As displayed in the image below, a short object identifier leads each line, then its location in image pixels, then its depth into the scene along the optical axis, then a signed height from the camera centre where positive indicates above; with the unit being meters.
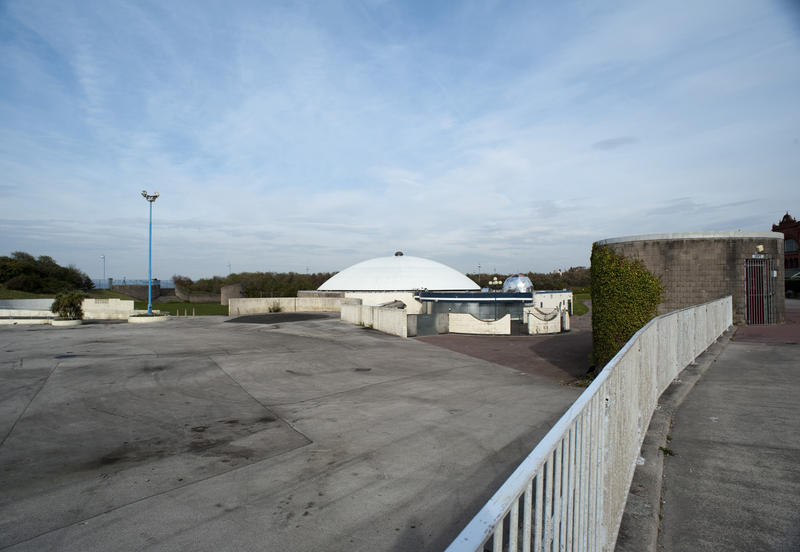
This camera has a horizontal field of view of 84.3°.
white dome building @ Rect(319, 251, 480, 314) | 55.00 +1.44
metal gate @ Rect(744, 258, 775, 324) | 15.77 -0.02
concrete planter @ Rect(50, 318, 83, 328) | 27.45 -2.27
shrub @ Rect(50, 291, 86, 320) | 28.62 -1.19
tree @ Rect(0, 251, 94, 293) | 59.00 +1.66
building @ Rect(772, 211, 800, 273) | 64.33 +7.81
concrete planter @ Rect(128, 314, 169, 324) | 28.55 -2.10
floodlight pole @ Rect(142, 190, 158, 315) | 30.01 +3.05
